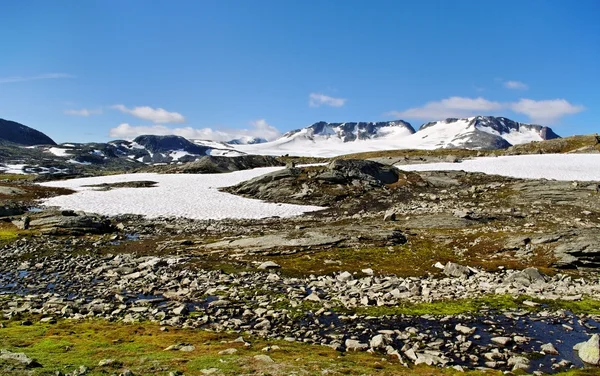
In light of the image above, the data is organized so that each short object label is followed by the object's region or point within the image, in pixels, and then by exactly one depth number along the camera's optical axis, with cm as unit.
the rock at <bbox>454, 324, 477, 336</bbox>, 1621
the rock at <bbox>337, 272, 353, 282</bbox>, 2417
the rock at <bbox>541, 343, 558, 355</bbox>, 1444
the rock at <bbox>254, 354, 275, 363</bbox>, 1239
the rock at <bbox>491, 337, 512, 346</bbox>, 1526
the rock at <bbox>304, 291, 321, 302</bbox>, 2015
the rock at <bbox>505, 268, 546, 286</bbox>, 2357
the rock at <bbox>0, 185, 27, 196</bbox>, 6900
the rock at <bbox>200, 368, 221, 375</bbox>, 1118
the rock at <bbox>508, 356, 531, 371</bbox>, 1314
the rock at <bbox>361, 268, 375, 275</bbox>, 2548
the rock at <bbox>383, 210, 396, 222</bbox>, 4435
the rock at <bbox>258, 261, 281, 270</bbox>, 2666
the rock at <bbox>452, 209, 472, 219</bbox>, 4152
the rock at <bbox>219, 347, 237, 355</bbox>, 1317
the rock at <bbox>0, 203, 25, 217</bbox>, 4757
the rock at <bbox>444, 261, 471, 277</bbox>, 2536
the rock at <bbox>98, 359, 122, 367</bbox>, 1156
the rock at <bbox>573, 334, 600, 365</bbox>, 1353
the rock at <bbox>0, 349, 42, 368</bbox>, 1092
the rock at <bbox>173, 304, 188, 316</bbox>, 1805
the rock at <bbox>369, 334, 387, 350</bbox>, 1471
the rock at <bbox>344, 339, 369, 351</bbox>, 1459
